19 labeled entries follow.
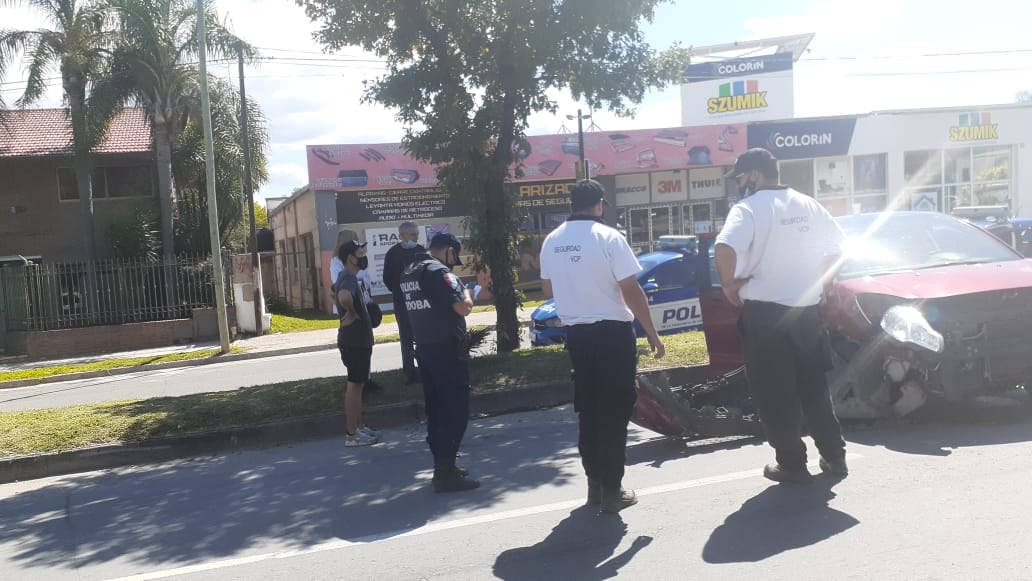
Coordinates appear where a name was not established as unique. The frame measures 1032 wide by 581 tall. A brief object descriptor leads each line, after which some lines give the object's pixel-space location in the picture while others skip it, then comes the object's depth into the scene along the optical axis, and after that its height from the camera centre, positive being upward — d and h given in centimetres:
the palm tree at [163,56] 1986 +538
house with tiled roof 2322 +279
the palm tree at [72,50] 1981 +563
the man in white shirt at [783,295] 495 -31
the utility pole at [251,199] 2139 +218
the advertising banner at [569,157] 2459 +311
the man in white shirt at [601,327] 475 -42
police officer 562 -61
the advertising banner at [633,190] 2791 +204
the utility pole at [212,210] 1697 +141
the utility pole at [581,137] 2067 +314
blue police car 1196 -73
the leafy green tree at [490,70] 1007 +233
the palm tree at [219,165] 2247 +319
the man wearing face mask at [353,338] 704 -58
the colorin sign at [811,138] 2933 +357
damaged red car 574 -79
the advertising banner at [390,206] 2500 +183
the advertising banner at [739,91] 3828 +706
